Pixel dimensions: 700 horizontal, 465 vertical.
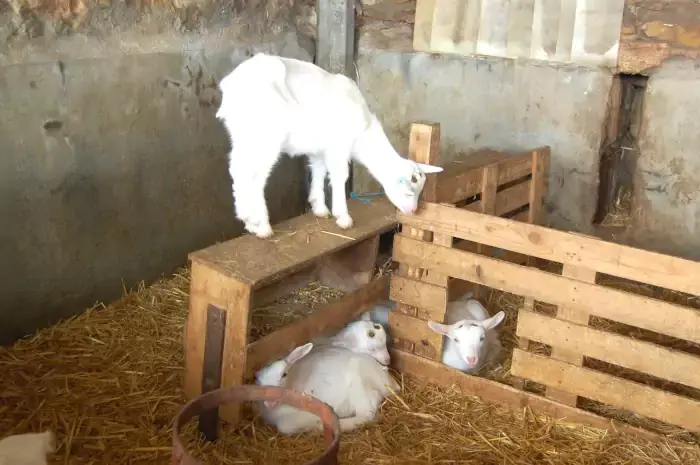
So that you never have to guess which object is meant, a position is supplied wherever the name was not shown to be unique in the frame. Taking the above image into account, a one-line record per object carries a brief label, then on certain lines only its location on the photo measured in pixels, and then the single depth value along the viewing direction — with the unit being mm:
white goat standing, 3736
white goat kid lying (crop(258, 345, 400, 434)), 3479
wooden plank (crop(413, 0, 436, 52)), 5527
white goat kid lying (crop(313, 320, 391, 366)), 3941
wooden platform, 3311
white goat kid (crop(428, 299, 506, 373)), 3822
